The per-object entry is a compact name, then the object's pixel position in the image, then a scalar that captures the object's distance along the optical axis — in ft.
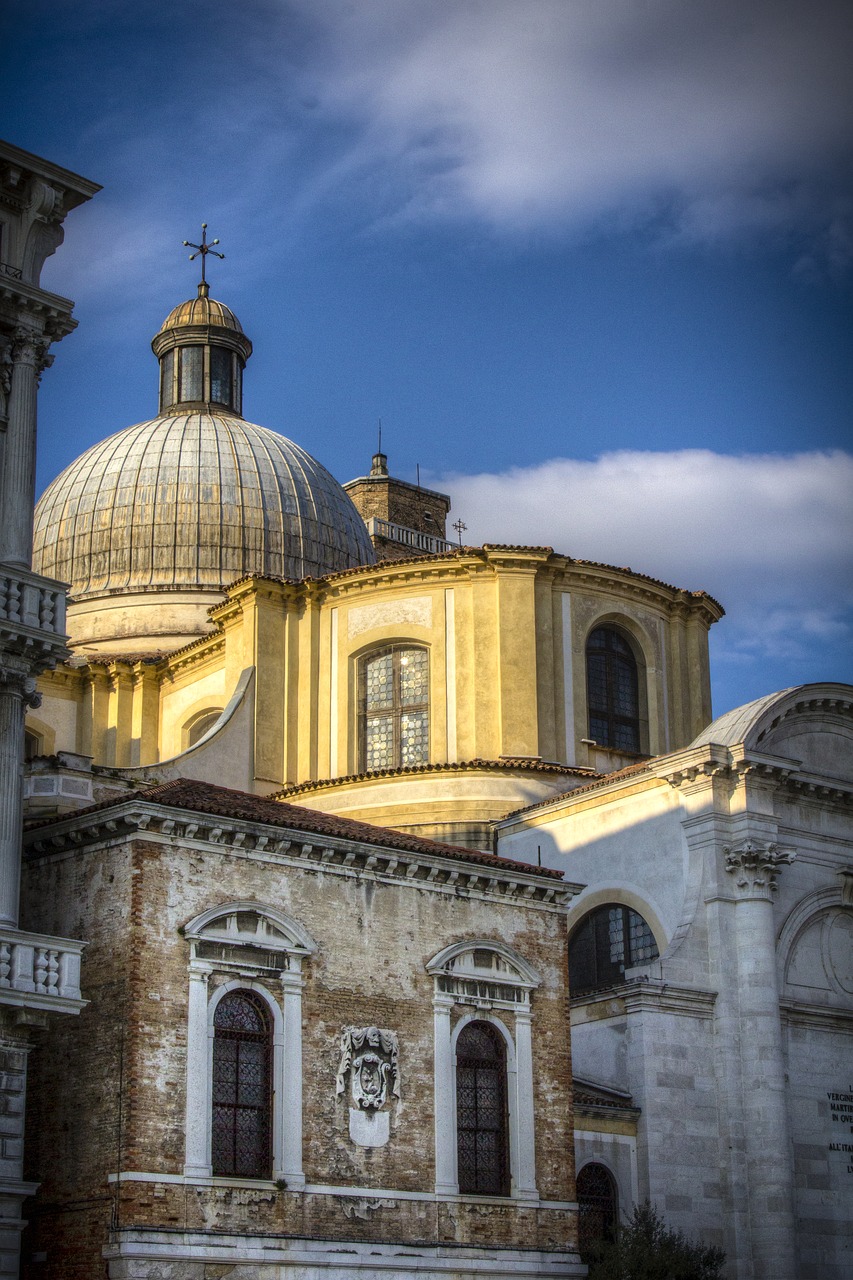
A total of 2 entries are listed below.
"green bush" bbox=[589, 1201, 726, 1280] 86.84
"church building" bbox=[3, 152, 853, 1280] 77.51
